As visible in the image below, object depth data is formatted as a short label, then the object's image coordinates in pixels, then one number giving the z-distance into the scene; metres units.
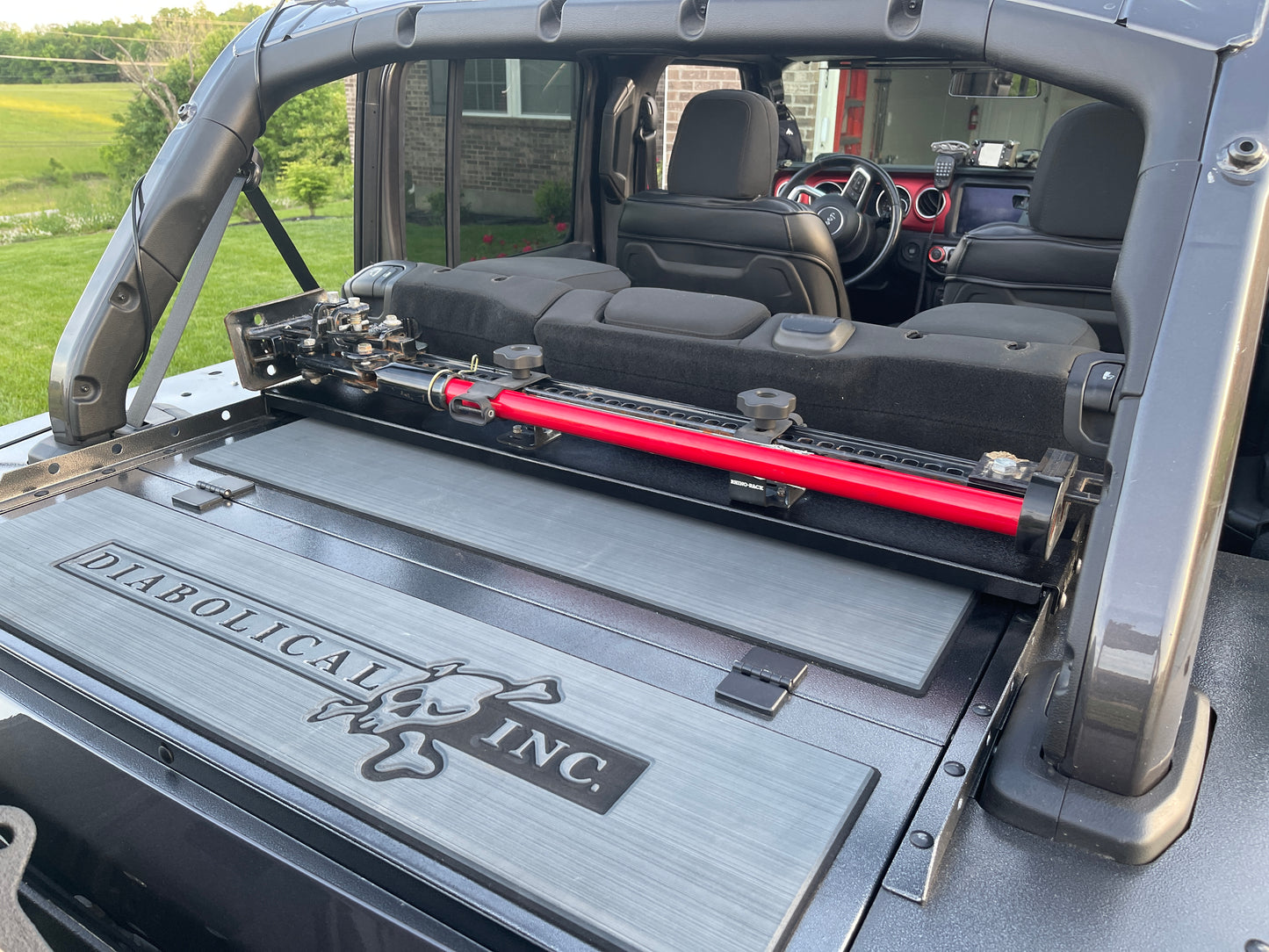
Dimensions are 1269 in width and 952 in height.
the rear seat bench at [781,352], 1.87
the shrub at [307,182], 12.00
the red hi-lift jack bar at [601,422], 1.61
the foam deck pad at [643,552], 1.61
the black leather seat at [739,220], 3.34
